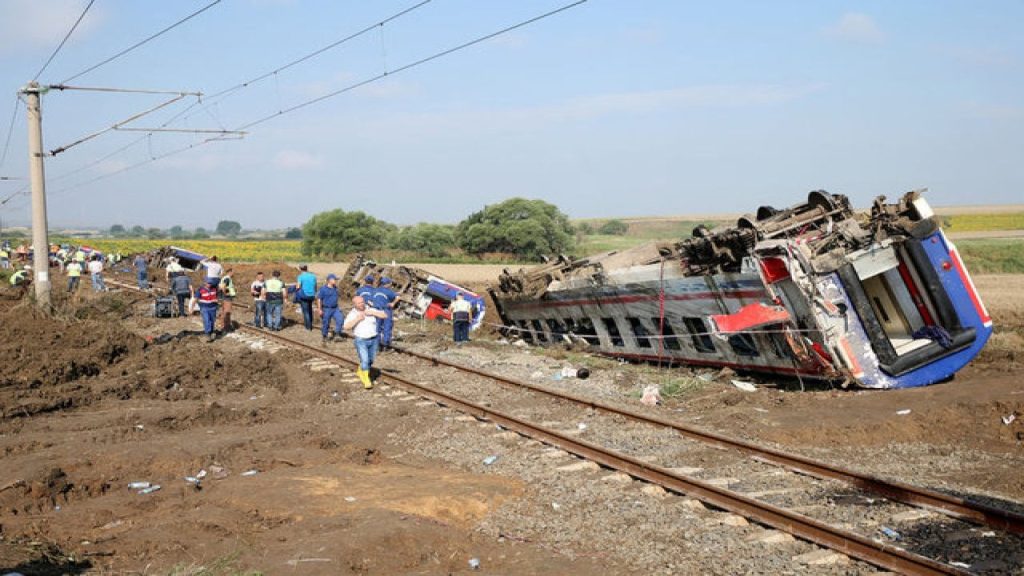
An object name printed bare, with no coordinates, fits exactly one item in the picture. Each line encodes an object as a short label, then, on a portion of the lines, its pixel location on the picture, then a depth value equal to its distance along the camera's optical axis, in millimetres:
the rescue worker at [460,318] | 22344
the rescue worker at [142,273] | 39125
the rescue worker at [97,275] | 34844
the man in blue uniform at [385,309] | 17984
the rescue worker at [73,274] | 33531
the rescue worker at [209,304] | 21516
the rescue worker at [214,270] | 22134
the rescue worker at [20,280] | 35500
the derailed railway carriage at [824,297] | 13523
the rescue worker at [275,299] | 23906
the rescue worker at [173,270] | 29569
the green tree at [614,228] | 126006
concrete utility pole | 23056
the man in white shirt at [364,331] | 14602
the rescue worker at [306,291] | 22812
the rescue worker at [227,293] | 23578
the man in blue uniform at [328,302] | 20734
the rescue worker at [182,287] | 26250
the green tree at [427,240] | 78438
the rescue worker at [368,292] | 17984
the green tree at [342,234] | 76938
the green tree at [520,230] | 70062
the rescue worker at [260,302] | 24672
